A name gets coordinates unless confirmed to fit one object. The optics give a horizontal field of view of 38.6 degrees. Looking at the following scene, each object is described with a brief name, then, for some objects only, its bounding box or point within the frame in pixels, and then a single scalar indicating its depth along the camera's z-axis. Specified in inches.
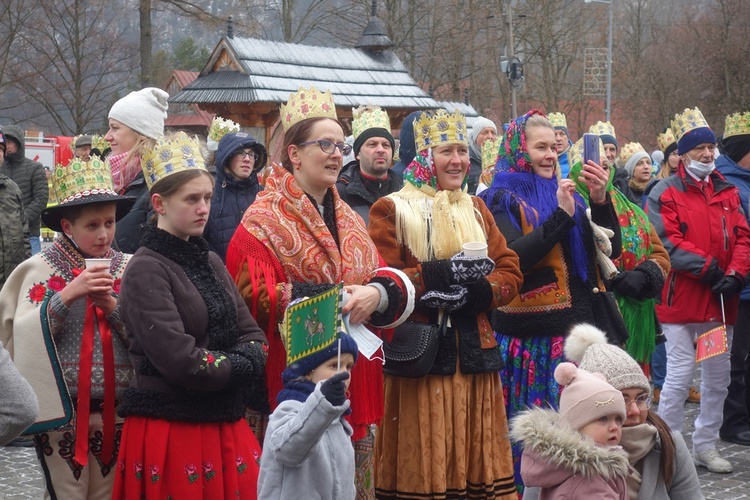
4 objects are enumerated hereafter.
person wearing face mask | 298.2
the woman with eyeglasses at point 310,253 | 189.0
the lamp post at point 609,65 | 1324.9
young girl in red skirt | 165.2
